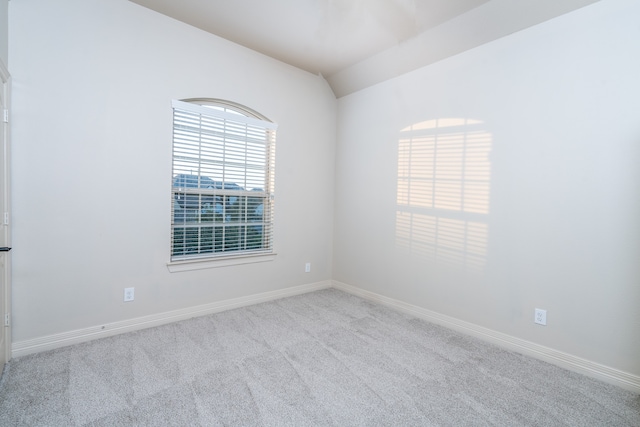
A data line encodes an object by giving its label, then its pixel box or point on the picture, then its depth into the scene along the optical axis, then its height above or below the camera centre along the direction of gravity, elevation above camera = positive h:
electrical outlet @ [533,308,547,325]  2.43 -0.81
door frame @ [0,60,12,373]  2.08 -0.13
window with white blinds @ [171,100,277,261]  3.03 +0.25
